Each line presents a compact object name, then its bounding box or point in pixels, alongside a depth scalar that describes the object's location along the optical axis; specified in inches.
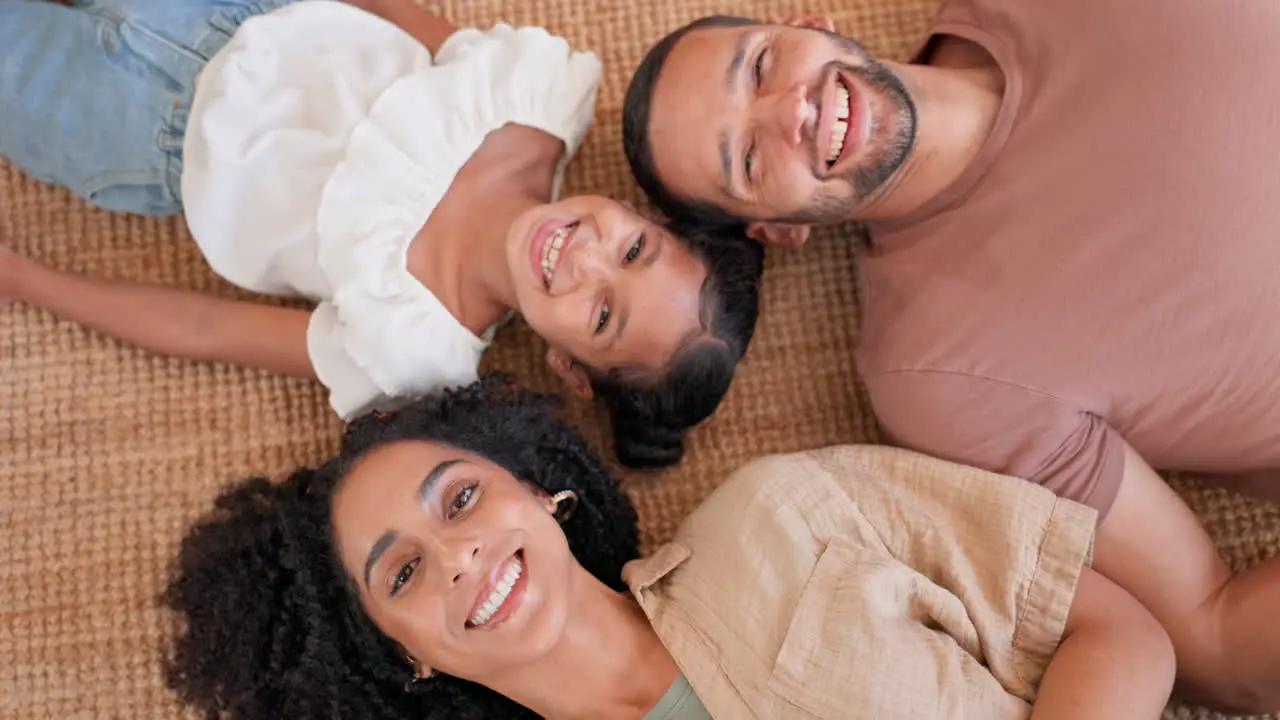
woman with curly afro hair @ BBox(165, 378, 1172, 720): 35.9
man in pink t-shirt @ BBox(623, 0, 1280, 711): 37.8
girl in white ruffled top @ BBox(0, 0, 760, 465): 42.6
